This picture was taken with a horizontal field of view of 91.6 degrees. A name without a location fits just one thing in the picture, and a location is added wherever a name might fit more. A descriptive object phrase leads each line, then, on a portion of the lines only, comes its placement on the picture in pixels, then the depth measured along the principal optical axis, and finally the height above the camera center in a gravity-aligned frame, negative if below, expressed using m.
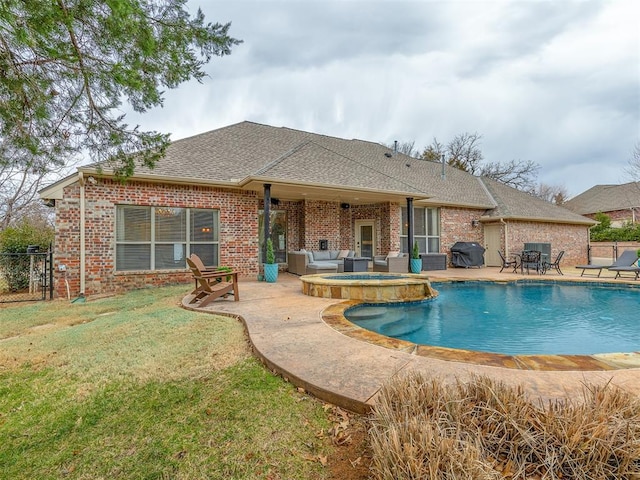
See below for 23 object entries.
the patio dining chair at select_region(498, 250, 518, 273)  12.61 -0.90
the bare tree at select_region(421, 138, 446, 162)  30.06 +9.21
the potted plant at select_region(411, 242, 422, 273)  11.52 -0.57
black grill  14.20 -0.42
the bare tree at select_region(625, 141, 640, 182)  22.11 +5.68
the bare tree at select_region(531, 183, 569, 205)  39.12 +6.62
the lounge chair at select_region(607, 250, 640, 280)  9.90 -0.81
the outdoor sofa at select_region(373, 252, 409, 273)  11.14 -0.63
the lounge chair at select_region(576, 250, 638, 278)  10.62 -0.65
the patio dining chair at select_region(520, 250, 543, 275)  12.08 -0.67
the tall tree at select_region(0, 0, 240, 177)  3.23 +2.23
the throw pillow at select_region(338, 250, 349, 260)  11.88 -0.28
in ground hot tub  6.87 -0.98
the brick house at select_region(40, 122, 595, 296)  8.52 +1.32
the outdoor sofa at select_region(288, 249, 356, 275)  10.40 -0.49
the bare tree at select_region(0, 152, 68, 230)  16.44 +3.09
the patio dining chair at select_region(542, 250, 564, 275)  12.20 -0.97
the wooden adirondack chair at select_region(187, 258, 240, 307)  6.06 -0.82
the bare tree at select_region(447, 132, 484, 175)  29.50 +8.91
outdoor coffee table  10.75 -0.61
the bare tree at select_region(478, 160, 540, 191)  29.61 +6.96
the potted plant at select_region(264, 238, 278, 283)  9.29 -0.67
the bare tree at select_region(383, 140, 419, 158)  30.92 +9.73
